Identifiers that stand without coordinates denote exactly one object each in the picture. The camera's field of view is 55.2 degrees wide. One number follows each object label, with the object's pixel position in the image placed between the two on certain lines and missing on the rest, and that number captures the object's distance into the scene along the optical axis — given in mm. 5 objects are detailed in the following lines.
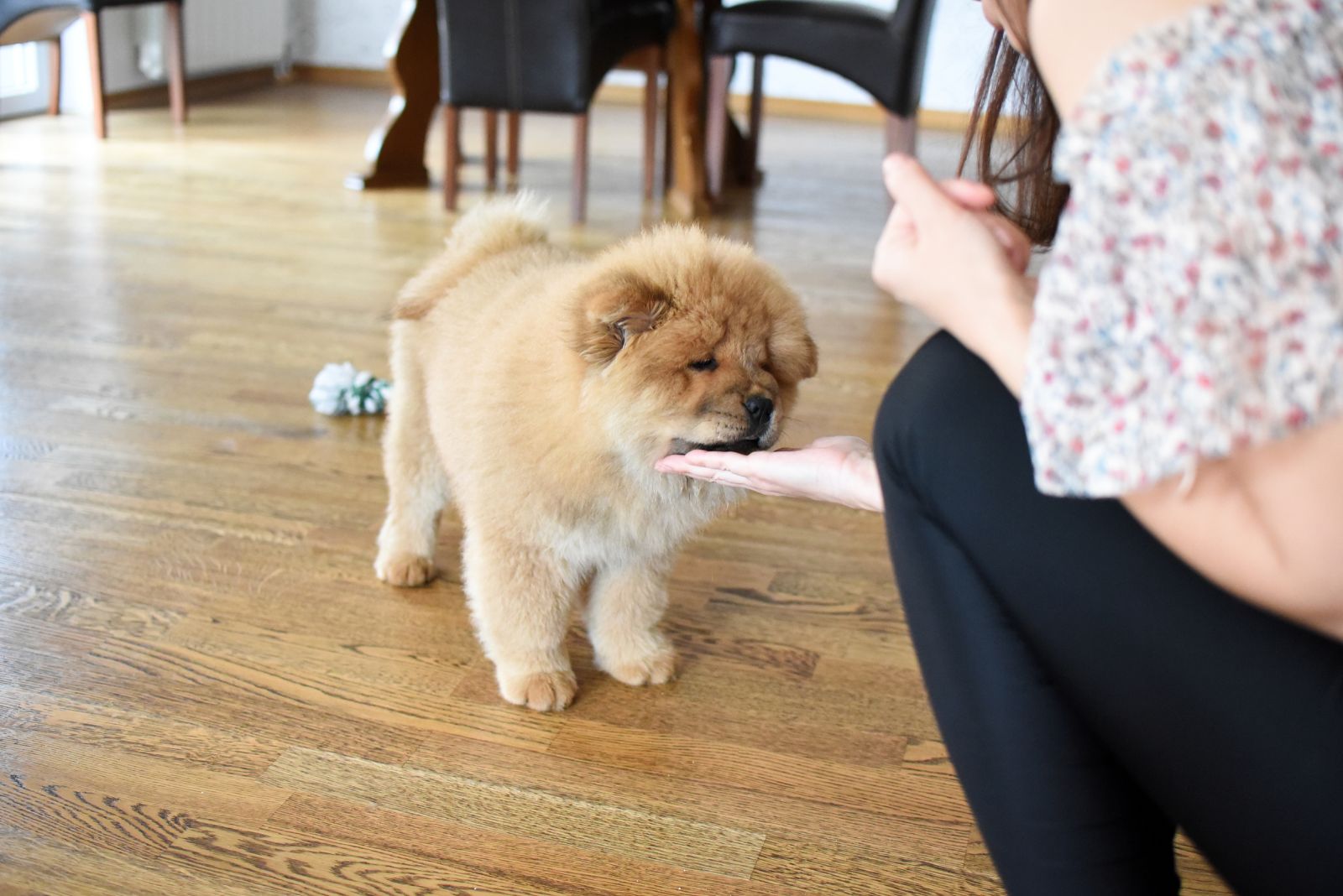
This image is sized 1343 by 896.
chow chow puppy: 1299
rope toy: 2348
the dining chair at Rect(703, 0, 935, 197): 3939
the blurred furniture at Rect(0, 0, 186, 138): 4504
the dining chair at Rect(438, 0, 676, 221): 3744
